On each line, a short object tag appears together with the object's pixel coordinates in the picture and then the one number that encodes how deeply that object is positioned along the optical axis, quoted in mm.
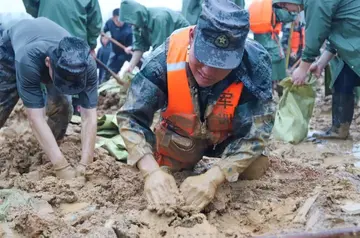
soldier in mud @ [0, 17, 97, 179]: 3381
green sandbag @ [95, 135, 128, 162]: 4219
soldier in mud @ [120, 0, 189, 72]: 6402
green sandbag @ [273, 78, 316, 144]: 5156
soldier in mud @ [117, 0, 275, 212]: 2641
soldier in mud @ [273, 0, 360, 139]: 4379
